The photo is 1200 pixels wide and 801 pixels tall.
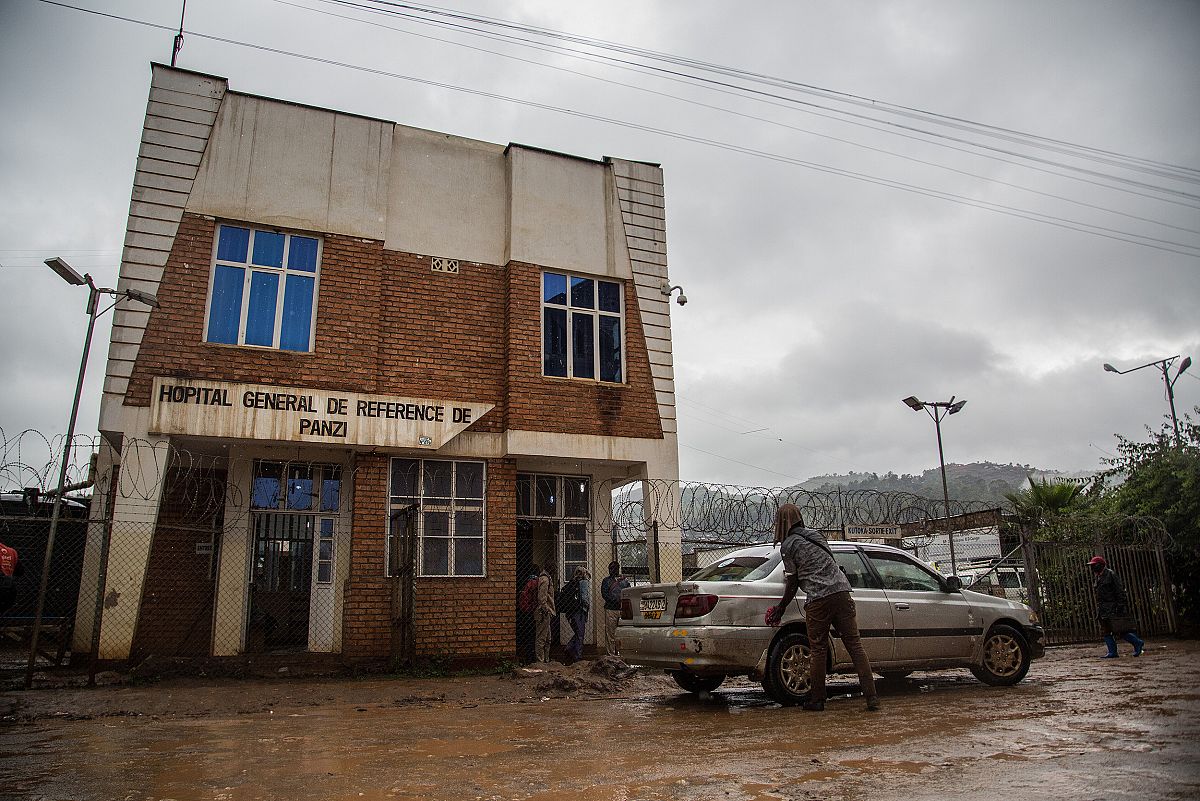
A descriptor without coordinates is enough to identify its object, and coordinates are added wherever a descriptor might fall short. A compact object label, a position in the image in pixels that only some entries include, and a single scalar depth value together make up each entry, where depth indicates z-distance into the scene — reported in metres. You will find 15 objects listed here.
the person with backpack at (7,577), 7.43
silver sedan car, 7.62
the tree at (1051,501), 19.92
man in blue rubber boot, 11.80
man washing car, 7.18
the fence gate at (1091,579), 14.57
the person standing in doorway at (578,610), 12.51
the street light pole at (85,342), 8.98
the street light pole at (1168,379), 16.67
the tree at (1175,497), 15.54
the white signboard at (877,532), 13.06
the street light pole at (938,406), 16.50
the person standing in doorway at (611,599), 12.92
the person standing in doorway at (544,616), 12.23
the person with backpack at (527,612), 12.66
